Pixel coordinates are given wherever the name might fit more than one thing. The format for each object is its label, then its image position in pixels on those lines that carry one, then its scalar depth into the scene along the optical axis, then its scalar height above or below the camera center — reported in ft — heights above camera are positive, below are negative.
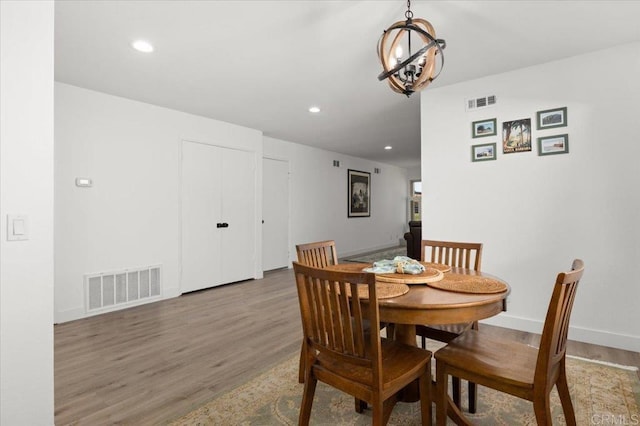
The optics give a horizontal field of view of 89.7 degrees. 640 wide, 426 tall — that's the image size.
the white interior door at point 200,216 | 14.69 -0.05
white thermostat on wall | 11.48 +1.21
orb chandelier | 5.64 +2.84
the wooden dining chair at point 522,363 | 4.16 -2.24
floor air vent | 11.80 -2.84
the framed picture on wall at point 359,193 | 26.53 +1.76
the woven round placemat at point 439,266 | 7.06 -1.23
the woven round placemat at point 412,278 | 5.71 -1.19
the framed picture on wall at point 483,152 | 10.77 +2.06
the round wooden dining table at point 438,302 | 4.58 -1.30
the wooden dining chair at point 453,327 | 6.06 -2.41
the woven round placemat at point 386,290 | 4.94 -1.26
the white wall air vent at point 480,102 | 10.77 +3.76
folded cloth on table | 6.34 -1.11
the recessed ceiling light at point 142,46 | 8.44 +4.55
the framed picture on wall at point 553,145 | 9.58 +2.05
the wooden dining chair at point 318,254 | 7.88 -1.04
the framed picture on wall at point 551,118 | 9.61 +2.86
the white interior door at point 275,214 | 19.47 +0.02
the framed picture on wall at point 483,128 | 10.77 +2.87
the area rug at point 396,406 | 5.83 -3.74
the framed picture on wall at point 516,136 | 10.16 +2.47
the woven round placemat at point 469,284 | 5.28 -1.27
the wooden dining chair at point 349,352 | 4.26 -2.07
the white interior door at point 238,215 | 16.28 -0.03
